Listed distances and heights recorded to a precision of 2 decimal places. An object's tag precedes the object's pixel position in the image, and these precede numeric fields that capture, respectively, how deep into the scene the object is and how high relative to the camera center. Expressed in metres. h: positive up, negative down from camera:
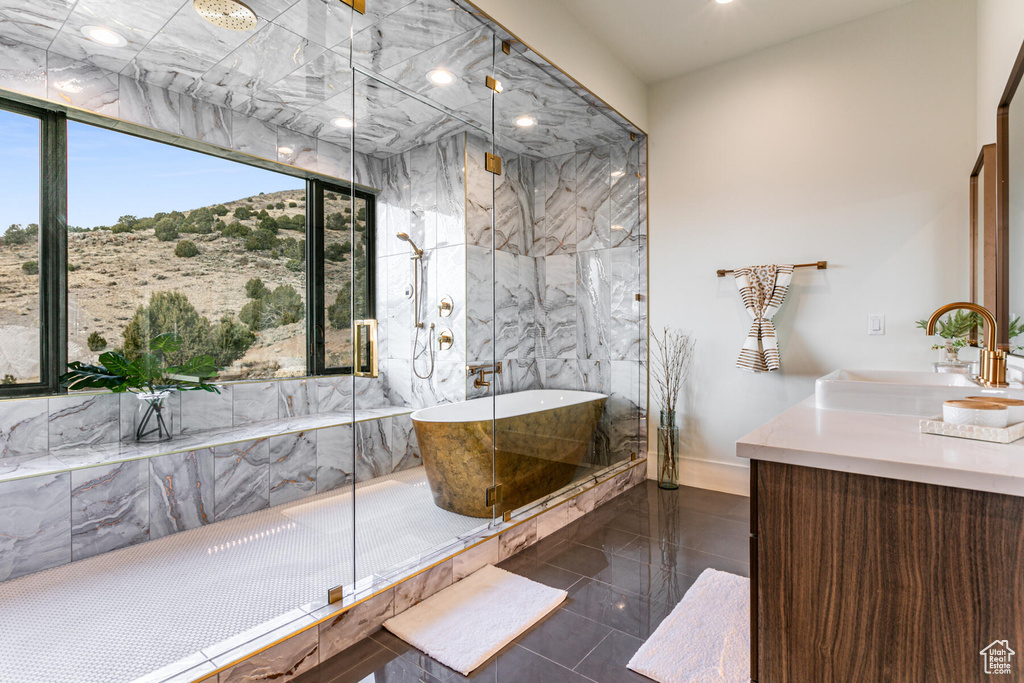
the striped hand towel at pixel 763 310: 3.10 +0.16
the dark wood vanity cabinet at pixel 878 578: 0.92 -0.51
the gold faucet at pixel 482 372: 2.40 -0.18
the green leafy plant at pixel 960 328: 2.44 +0.03
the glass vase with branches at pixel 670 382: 3.54 -0.35
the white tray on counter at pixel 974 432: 1.11 -0.24
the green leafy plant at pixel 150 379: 2.59 -0.22
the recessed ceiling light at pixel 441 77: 2.26 +1.22
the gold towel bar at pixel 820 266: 3.03 +0.43
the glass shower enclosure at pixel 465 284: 2.00 +0.27
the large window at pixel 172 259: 2.15 +0.43
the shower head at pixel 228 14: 2.10 +1.44
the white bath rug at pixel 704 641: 1.60 -1.10
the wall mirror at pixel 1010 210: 1.76 +0.47
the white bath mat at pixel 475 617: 1.70 -1.09
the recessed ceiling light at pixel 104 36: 2.20 +1.40
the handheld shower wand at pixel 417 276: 2.14 +0.27
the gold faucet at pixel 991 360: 1.38 -0.08
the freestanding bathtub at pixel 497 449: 2.40 -0.60
